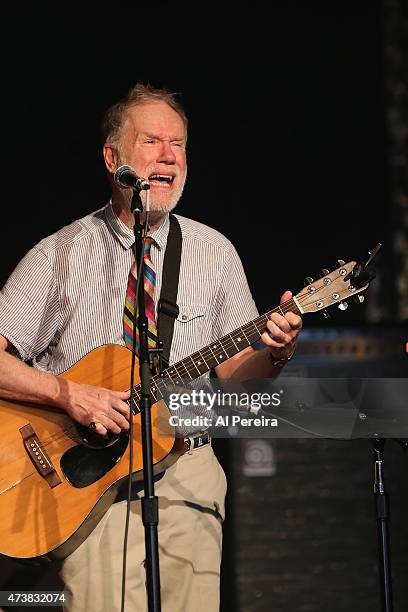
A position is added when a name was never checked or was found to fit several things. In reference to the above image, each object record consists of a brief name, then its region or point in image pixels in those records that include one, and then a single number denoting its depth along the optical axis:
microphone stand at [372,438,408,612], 6.18
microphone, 5.84
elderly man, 6.45
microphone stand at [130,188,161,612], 5.56
